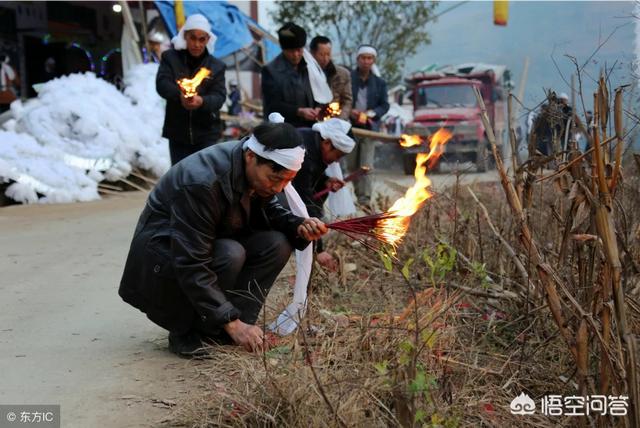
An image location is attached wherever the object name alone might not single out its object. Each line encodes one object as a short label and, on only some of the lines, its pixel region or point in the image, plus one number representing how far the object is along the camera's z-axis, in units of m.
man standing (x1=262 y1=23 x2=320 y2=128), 6.35
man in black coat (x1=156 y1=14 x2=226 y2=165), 5.76
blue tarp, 14.45
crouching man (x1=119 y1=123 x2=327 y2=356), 3.40
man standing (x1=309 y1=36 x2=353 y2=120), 6.95
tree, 21.94
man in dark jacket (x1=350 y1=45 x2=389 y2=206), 8.05
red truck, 17.50
